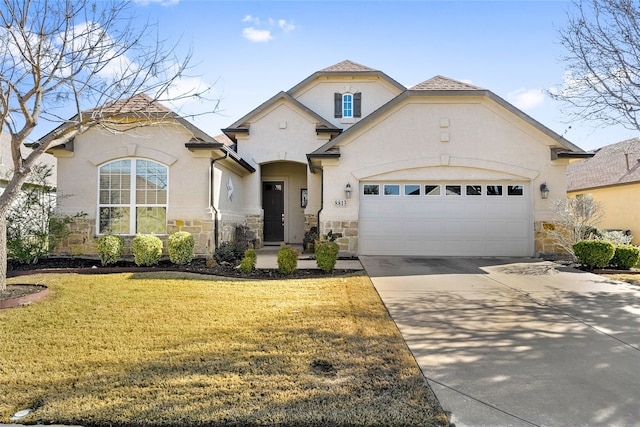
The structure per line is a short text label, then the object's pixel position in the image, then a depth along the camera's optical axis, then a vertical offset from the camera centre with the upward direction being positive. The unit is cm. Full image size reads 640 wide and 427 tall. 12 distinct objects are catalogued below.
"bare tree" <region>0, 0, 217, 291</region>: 668 +313
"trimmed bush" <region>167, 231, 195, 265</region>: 1002 -65
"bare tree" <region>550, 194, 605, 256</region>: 1046 +9
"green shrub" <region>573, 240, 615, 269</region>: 943 -74
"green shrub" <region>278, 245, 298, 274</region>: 896 -90
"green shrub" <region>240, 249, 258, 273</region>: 920 -96
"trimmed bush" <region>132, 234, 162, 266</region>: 979 -69
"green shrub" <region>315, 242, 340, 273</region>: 912 -80
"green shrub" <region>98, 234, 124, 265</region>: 982 -65
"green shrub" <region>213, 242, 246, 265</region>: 1109 -91
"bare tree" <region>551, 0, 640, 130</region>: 809 +387
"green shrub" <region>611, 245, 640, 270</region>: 962 -87
